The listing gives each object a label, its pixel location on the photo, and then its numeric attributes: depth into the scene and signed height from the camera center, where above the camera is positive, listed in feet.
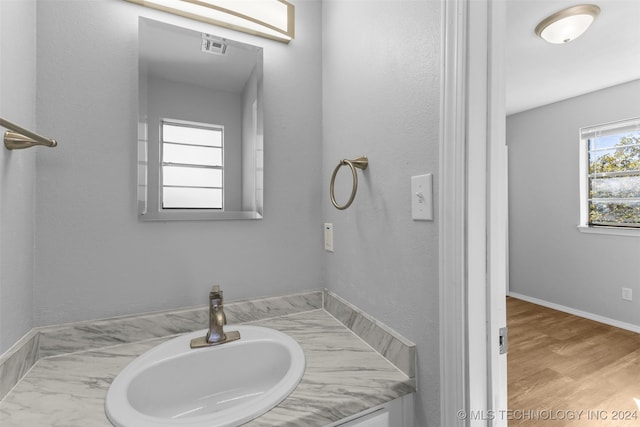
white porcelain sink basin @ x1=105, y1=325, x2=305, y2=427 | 2.30 -1.47
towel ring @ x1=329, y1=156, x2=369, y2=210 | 2.78 +0.53
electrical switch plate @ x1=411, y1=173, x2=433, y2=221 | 2.15 +0.15
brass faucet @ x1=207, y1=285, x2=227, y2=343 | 2.89 -1.04
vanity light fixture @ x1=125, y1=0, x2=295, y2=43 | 3.14 +2.34
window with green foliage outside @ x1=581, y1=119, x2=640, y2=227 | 8.41 +1.31
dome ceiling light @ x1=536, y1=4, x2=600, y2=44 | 5.14 +3.68
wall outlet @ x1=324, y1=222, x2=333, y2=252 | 3.71 -0.27
